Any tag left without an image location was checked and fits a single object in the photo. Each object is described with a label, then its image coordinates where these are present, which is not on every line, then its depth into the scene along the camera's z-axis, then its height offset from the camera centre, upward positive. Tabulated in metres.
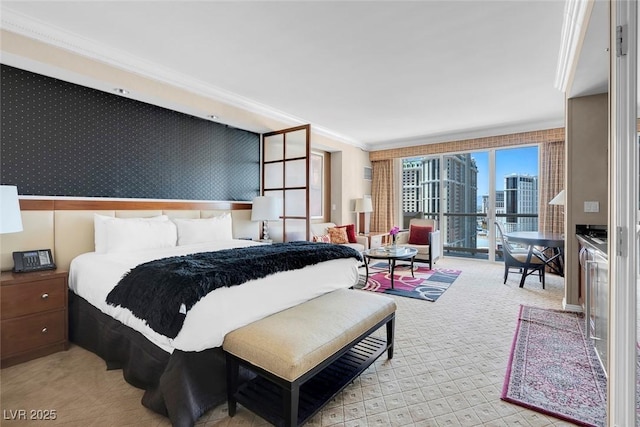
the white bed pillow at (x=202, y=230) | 3.44 -0.19
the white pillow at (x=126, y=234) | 2.83 -0.19
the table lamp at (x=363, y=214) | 6.60 -0.03
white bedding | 1.63 -0.53
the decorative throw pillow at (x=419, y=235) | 5.73 -0.43
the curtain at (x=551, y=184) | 5.22 +0.49
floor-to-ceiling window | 5.89 +0.37
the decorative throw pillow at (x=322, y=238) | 5.12 -0.44
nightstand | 2.21 -0.77
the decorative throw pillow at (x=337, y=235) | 5.54 -0.41
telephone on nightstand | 2.45 -0.38
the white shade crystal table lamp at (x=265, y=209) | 4.25 +0.06
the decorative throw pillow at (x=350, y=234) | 5.85 -0.41
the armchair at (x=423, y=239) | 5.46 -0.51
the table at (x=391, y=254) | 4.35 -0.61
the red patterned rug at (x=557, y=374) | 1.76 -1.12
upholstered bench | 1.47 -0.74
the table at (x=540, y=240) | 3.69 -0.36
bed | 1.62 -0.61
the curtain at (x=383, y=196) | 7.18 +0.39
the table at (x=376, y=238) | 6.08 -0.54
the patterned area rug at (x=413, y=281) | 4.06 -1.05
